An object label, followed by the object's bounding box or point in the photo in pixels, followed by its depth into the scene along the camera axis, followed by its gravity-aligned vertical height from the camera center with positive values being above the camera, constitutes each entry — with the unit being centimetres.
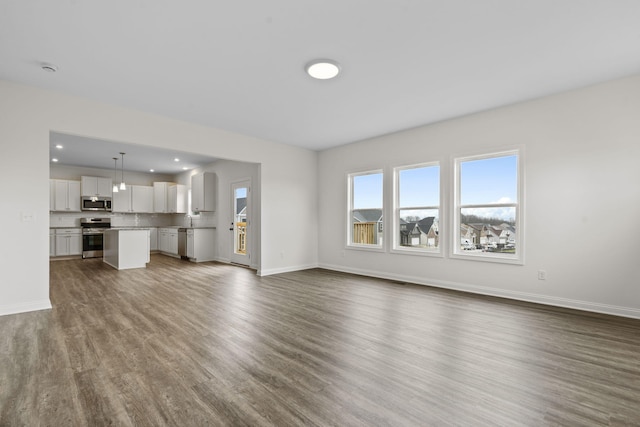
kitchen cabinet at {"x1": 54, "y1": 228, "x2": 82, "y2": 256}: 835 -79
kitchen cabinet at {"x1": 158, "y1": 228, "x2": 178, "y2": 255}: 909 -86
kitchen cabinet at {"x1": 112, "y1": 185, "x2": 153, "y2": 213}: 942 +44
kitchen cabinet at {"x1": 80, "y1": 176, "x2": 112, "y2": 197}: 873 +80
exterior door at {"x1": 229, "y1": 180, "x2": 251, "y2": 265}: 745 -22
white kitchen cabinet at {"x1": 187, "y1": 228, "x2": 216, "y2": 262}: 808 -84
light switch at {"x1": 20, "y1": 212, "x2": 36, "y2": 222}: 362 -4
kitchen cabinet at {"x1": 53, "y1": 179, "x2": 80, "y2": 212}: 839 +49
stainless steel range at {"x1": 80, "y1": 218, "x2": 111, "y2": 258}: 858 -70
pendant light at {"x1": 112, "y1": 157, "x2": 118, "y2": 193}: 812 +132
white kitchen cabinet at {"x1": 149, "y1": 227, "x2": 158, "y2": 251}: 1027 -88
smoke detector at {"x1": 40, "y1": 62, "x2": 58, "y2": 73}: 313 +154
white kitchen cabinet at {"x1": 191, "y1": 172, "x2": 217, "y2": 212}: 845 +59
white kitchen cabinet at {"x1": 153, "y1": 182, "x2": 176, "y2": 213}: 997 +53
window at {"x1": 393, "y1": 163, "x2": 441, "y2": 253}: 520 +8
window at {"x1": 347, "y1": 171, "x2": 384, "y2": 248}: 605 +7
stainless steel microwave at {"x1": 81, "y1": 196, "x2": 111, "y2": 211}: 880 +30
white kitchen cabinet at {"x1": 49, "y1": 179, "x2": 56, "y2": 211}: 829 +54
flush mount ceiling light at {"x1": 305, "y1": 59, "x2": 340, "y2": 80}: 308 +153
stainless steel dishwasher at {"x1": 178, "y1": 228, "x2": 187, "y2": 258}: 850 -82
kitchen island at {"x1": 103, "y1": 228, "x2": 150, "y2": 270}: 682 -81
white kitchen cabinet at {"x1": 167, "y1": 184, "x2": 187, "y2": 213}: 967 +49
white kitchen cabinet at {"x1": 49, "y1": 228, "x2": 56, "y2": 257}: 821 -76
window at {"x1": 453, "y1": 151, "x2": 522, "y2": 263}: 433 +9
